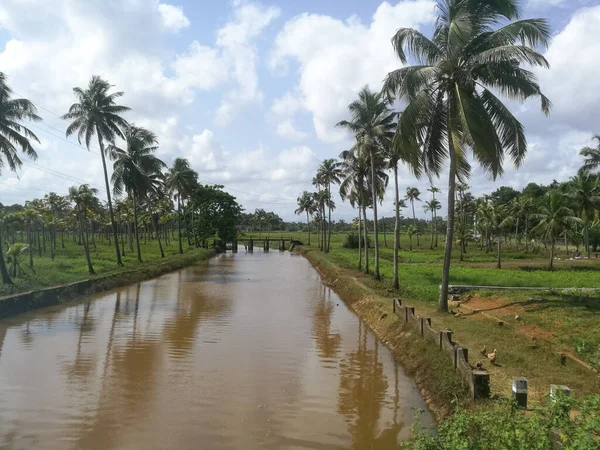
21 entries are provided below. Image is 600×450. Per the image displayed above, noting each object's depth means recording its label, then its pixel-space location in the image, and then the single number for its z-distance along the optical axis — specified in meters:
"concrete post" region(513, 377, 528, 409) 6.99
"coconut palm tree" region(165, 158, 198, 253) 52.31
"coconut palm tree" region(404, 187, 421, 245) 74.62
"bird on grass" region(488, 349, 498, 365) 9.90
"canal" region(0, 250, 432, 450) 7.85
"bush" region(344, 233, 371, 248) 64.22
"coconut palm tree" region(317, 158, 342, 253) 51.35
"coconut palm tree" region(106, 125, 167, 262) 35.94
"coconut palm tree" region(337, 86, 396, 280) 23.92
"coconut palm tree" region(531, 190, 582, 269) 29.34
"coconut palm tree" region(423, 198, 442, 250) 71.00
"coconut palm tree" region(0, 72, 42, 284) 20.17
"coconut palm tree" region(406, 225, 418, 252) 60.53
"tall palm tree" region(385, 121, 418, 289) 22.59
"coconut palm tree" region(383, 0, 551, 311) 13.59
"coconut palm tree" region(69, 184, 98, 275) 32.75
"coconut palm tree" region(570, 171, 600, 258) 38.19
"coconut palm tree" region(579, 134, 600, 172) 36.97
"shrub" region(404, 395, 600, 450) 4.64
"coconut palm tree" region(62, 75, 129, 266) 29.52
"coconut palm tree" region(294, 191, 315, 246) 82.62
